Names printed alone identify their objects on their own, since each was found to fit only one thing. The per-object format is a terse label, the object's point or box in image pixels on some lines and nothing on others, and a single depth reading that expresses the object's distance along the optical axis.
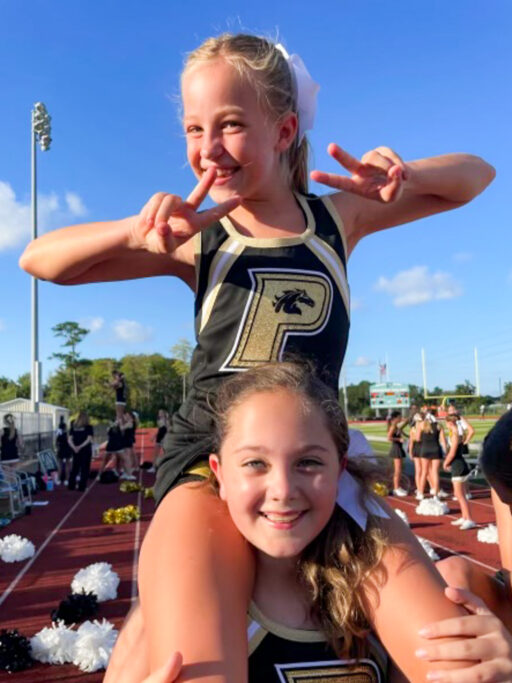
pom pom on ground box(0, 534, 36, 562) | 8.60
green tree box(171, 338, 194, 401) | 57.41
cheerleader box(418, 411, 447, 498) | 11.84
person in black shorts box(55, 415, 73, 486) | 16.80
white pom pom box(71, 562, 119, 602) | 6.85
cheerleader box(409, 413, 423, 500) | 12.18
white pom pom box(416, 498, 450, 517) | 11.33
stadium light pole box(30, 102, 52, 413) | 21.84
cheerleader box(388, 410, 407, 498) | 13.14
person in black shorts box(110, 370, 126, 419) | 12.84
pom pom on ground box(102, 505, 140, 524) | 11.10
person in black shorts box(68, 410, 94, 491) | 14.68
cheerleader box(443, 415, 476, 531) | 10.16
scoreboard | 66.62
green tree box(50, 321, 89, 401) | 65.95
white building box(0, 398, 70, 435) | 18.58
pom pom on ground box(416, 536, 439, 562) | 7.71
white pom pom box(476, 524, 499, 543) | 9.34
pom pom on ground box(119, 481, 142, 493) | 15.11
